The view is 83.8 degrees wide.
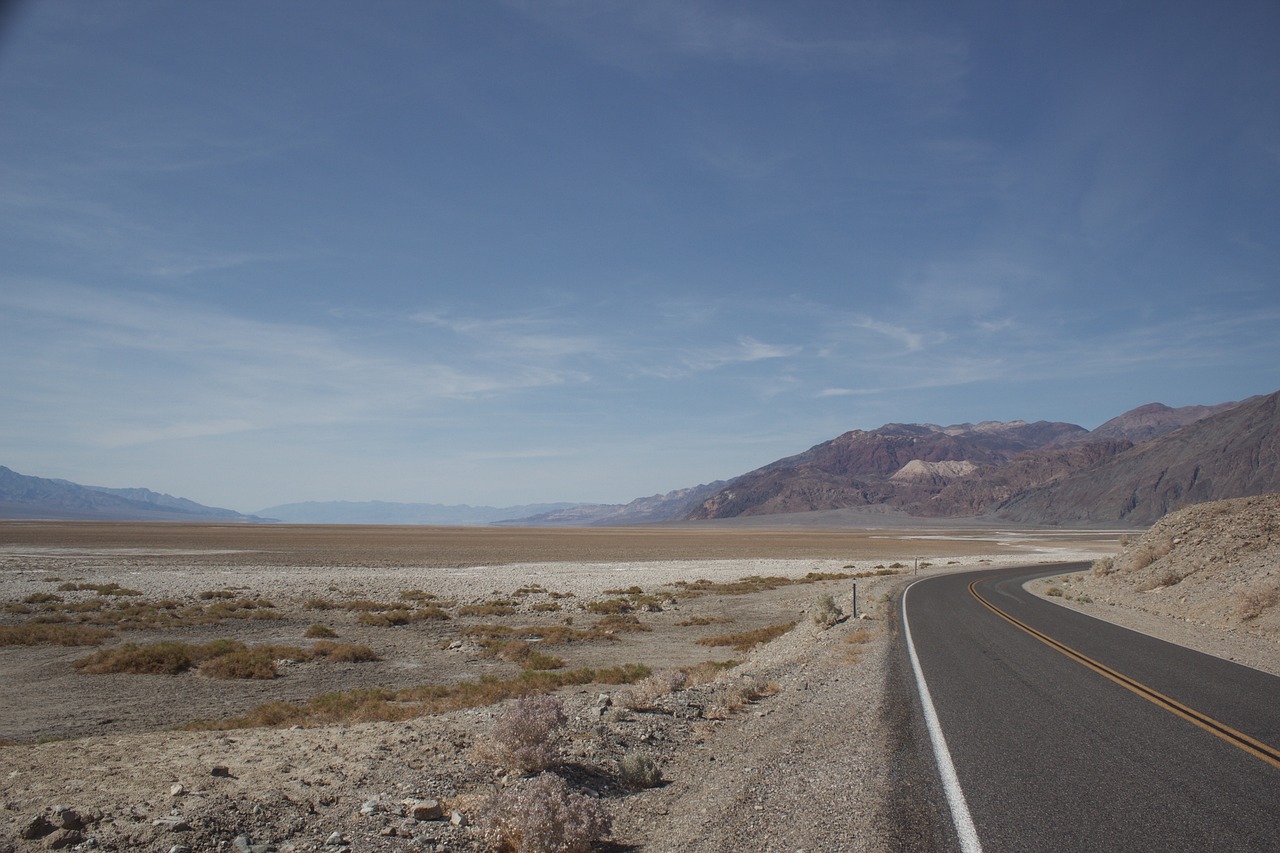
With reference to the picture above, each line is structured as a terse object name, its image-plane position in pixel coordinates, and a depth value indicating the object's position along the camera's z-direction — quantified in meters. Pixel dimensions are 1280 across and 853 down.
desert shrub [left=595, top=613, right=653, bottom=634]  25.29
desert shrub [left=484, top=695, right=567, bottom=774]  7.94
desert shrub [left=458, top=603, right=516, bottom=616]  28.94
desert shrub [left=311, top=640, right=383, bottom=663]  19.12
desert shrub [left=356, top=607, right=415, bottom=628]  25.73
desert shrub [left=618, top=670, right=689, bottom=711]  11.21
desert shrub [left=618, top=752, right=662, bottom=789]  7.82
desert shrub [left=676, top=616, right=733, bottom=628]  26.97
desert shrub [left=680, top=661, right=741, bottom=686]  14.12
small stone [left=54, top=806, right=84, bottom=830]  5.99
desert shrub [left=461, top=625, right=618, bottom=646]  22.98
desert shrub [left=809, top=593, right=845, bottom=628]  21.36
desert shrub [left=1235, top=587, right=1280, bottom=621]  18.69
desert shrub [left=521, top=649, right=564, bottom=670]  18.47
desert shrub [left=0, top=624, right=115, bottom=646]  20.14
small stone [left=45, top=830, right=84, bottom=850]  5.75
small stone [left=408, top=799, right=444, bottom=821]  6.57
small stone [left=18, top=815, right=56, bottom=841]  5.86
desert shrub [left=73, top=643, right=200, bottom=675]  16.70
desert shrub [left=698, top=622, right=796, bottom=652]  21.83
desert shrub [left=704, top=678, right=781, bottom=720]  11.13
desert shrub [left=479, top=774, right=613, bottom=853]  5.67
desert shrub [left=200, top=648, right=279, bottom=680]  16.42
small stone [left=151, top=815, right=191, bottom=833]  6.12
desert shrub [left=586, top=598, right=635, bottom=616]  30.06
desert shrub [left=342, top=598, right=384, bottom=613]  28.86
